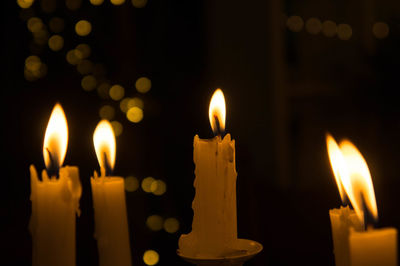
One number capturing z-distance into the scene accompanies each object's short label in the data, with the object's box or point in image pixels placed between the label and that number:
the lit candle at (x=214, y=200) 0.57
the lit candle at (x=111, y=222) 0.60
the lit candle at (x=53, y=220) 0.59
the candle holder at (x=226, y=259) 0.56
